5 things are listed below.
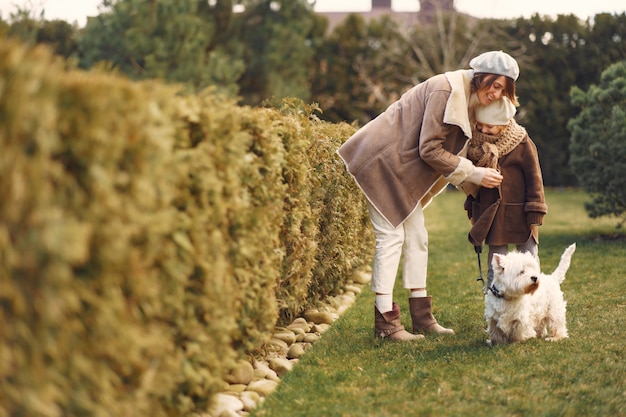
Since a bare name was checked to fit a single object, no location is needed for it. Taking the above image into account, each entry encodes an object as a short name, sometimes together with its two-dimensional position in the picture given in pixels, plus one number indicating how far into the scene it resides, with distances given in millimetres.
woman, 4664
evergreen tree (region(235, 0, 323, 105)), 21078
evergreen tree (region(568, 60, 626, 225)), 9305
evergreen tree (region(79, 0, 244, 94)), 18672
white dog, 4488
